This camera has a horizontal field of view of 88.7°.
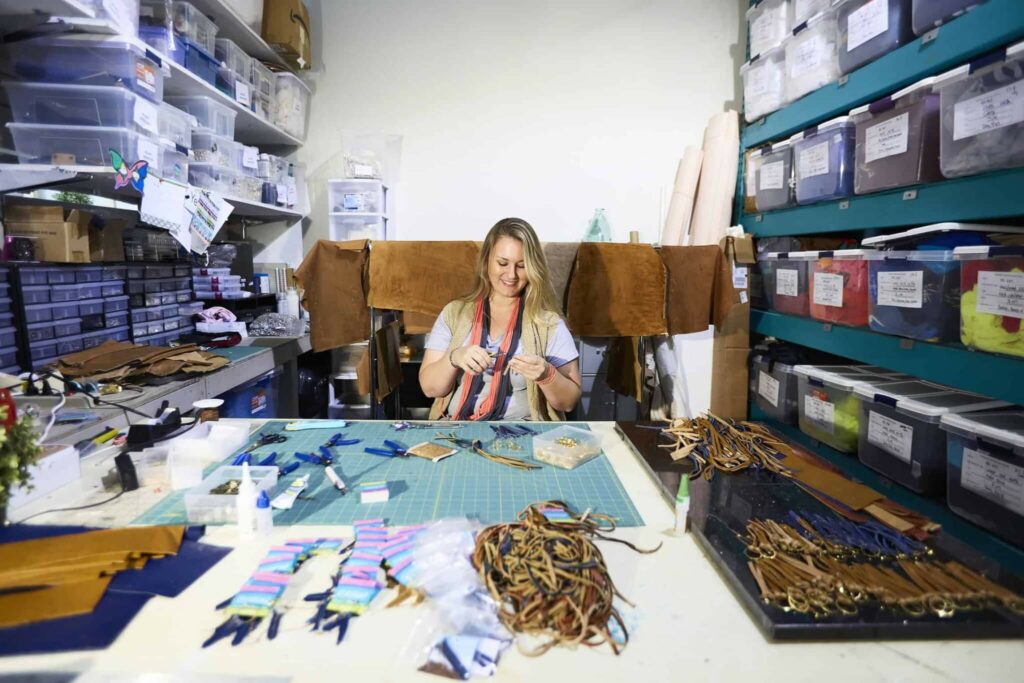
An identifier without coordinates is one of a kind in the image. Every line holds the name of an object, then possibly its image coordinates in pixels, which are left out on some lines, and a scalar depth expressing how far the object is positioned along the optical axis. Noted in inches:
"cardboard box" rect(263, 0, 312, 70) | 121.6
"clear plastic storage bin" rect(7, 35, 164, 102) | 73.7
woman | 82.8
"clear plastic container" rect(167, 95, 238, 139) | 102.4
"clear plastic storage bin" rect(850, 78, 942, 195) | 72.0
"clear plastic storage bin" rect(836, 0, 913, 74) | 78.0
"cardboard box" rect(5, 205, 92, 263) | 75.2
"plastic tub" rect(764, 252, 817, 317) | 102.3
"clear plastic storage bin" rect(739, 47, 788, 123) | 112.7
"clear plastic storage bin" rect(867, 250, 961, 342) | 68.4
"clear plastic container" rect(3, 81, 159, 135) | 74.8
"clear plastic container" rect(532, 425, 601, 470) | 56.1
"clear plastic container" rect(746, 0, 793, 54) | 109.1
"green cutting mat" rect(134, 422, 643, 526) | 44.5
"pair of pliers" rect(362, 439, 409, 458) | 57.4
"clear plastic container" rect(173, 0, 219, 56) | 94.4
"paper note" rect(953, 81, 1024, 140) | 58.2
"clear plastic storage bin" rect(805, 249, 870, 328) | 85.2
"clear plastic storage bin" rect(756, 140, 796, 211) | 106.9
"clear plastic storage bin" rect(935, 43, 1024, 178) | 58.5
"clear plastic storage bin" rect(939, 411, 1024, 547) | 60.3
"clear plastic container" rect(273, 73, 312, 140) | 133.0
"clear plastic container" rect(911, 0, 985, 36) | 67.4
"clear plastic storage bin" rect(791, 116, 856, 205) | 90.0
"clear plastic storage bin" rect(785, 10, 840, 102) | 95.0
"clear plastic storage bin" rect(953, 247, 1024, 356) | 58.0
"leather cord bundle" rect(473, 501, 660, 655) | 31.2
